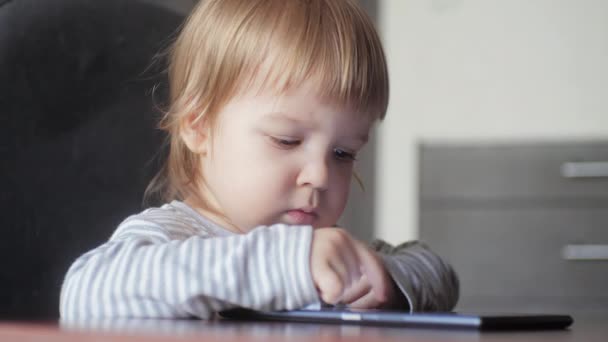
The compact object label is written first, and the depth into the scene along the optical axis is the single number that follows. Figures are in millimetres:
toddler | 1550
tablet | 1288
